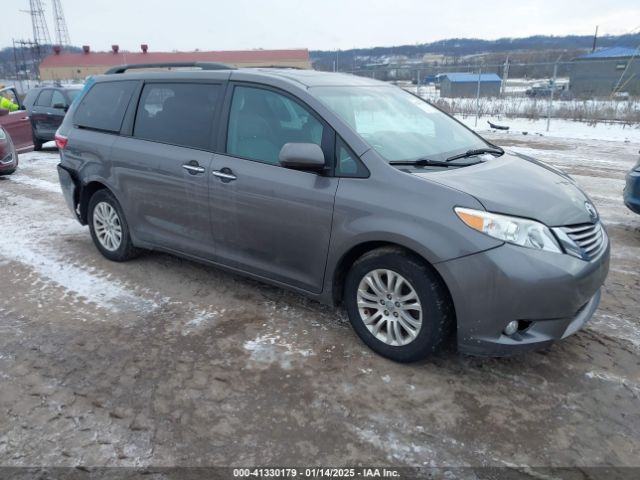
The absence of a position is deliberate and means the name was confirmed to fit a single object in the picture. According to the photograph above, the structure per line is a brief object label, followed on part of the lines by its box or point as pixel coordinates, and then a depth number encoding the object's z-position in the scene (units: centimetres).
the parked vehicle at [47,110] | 1240
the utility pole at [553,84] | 1641
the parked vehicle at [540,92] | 2712
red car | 1169
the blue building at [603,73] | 2970
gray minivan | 290
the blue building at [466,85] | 2919
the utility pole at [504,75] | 1905
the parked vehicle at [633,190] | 547
